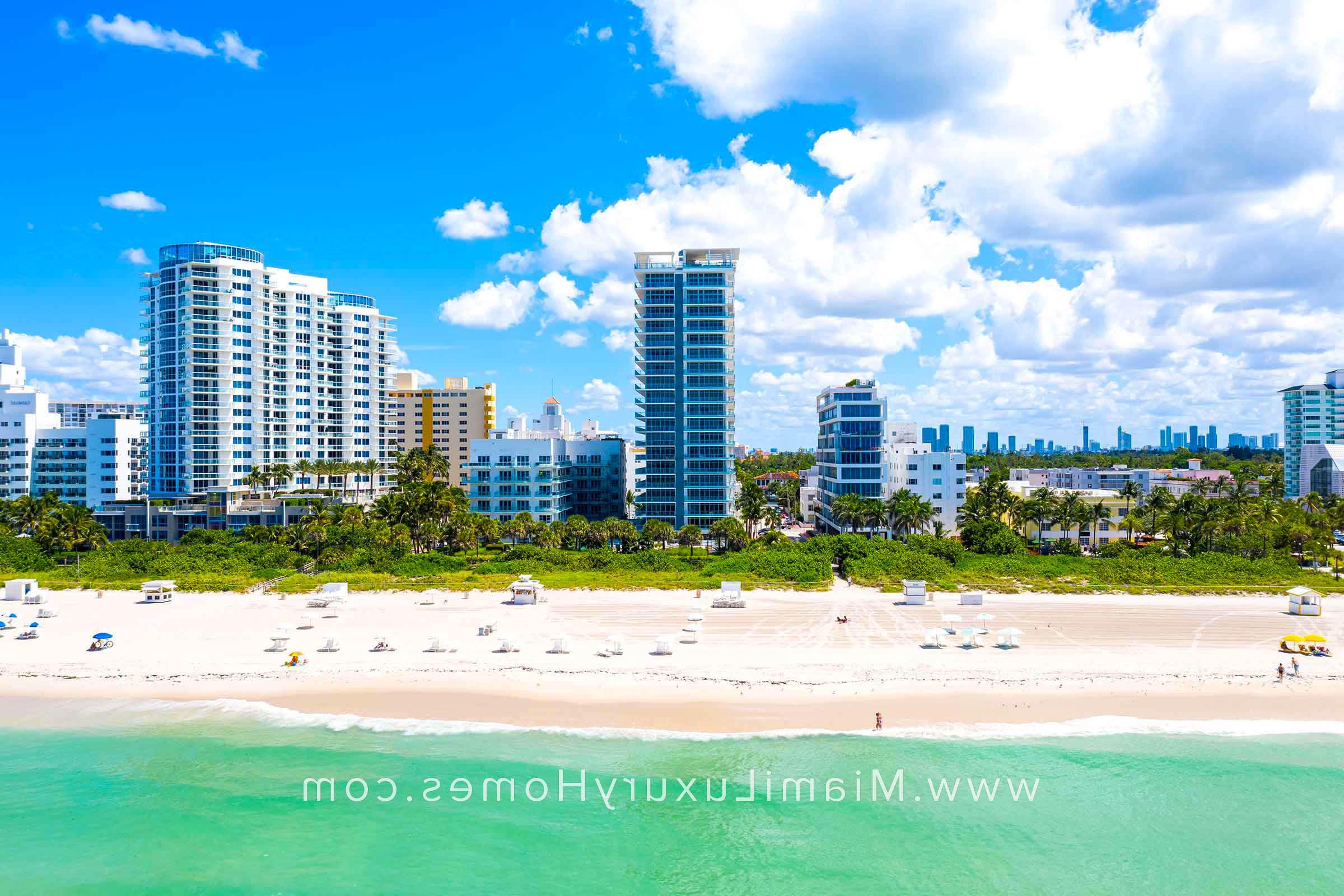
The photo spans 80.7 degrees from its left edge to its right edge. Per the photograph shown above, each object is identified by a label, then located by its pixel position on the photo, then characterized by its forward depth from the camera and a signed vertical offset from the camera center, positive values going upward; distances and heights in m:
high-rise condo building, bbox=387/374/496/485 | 179.38 +7.91
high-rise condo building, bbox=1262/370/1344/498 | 167.75 +7.91
